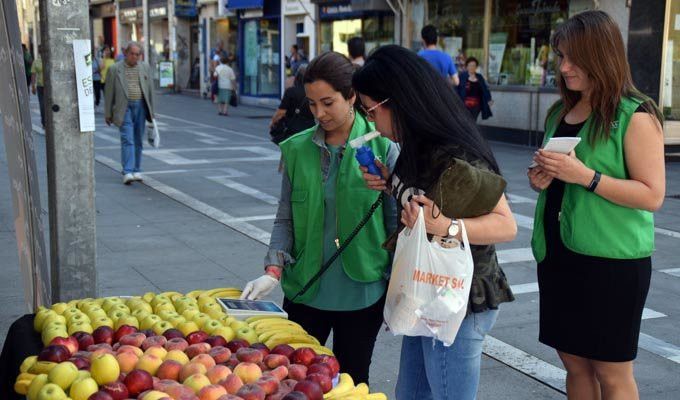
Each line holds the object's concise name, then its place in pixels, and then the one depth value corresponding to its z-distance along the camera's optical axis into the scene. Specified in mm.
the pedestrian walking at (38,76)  18344
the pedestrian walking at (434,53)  11578
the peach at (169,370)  2629
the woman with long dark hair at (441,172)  2672
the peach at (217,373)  2582
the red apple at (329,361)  2764
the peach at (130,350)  2739
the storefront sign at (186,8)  33844
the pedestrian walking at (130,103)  11336
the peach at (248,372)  2627
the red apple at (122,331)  2986
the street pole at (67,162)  4004
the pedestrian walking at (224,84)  23922
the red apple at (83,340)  2914
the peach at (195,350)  2797
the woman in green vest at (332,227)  3244
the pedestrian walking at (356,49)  9462
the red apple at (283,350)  2821
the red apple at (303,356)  2789
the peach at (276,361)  2744
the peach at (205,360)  2666
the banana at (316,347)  2943
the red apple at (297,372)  2687
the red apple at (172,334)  2957
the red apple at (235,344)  2891
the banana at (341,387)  2625
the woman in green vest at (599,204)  3016
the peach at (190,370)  2598
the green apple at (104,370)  2586
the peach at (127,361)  2672
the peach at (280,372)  2652
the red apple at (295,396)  2441
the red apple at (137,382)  2506
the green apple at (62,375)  2529
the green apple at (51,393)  2410
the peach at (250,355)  2752
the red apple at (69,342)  2842
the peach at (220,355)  2746
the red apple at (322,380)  2623
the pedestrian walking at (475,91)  14820
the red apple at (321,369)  2688
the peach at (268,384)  2551
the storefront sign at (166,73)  32969
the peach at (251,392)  2472
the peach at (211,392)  2440
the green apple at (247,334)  2996
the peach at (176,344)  2836
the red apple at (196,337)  2941
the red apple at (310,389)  2518
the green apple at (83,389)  2463
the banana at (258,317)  3227
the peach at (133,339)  2865
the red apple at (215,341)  2895
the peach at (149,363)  2658
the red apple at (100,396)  2393
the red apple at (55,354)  2744
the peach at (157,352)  2728
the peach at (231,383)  2533
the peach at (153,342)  2842
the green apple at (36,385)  2525
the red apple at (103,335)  2971
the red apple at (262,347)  2834
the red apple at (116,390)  2455
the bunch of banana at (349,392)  2611
